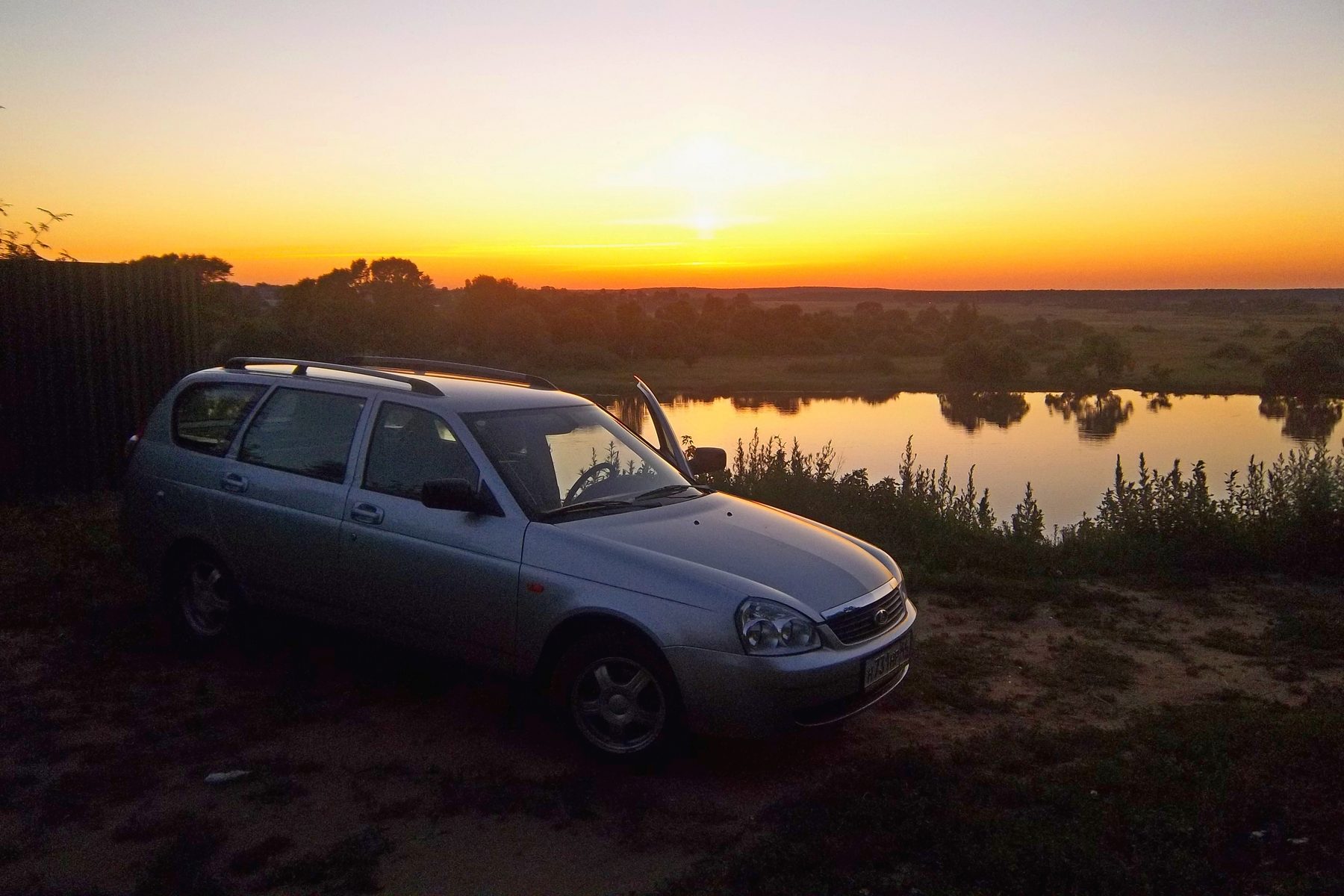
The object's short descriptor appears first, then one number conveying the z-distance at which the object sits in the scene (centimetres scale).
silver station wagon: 411
